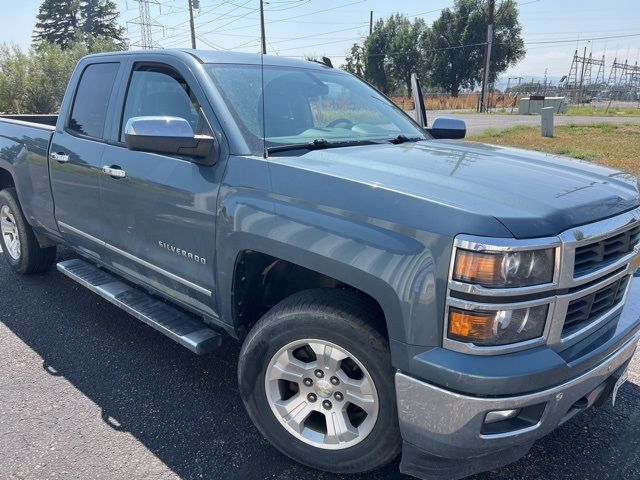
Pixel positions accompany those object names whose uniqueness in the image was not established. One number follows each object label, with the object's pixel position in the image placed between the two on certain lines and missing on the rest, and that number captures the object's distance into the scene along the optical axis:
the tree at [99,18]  59.69
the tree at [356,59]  58.57
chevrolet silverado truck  1.89
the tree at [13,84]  19.69
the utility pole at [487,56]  32.88
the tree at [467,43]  53.09
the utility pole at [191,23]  38.59
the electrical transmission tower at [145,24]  43.72
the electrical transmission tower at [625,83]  59.46
